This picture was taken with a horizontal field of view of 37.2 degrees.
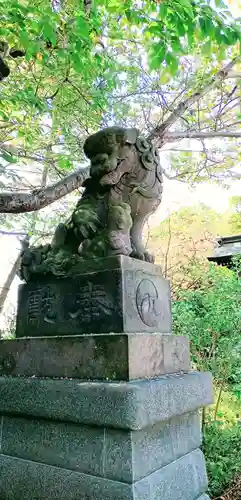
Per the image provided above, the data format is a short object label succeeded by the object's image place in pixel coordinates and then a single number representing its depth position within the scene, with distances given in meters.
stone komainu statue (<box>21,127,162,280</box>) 2.47
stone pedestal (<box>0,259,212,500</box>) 1.85
